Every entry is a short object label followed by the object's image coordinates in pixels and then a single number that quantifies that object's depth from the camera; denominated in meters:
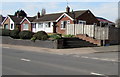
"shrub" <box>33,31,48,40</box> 27.28
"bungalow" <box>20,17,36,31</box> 49.66
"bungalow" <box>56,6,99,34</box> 39.12
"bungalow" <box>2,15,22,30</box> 55.75
